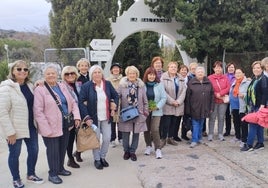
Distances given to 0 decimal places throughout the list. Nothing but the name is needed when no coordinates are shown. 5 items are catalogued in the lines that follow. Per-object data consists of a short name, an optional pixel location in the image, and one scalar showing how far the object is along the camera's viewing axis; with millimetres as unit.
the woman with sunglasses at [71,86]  3529
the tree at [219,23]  8136
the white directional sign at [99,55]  6224
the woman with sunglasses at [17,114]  2892
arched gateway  8997
